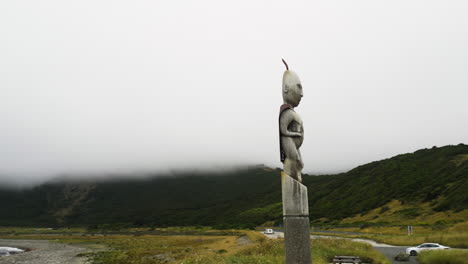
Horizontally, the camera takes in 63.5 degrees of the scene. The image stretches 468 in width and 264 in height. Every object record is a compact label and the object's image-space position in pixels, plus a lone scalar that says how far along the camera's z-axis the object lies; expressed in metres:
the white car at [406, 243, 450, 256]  26.84
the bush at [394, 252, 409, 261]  24.25
